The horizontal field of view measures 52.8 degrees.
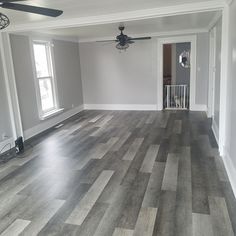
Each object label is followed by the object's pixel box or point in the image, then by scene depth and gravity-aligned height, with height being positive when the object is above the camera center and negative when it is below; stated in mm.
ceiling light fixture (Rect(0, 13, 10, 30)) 2380 +531
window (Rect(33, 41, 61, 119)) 5816 -146
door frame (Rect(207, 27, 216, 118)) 5945 -264
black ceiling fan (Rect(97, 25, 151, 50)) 5363 +672
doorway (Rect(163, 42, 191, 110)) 8578 -25
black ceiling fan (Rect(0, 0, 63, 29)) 2146 +620
